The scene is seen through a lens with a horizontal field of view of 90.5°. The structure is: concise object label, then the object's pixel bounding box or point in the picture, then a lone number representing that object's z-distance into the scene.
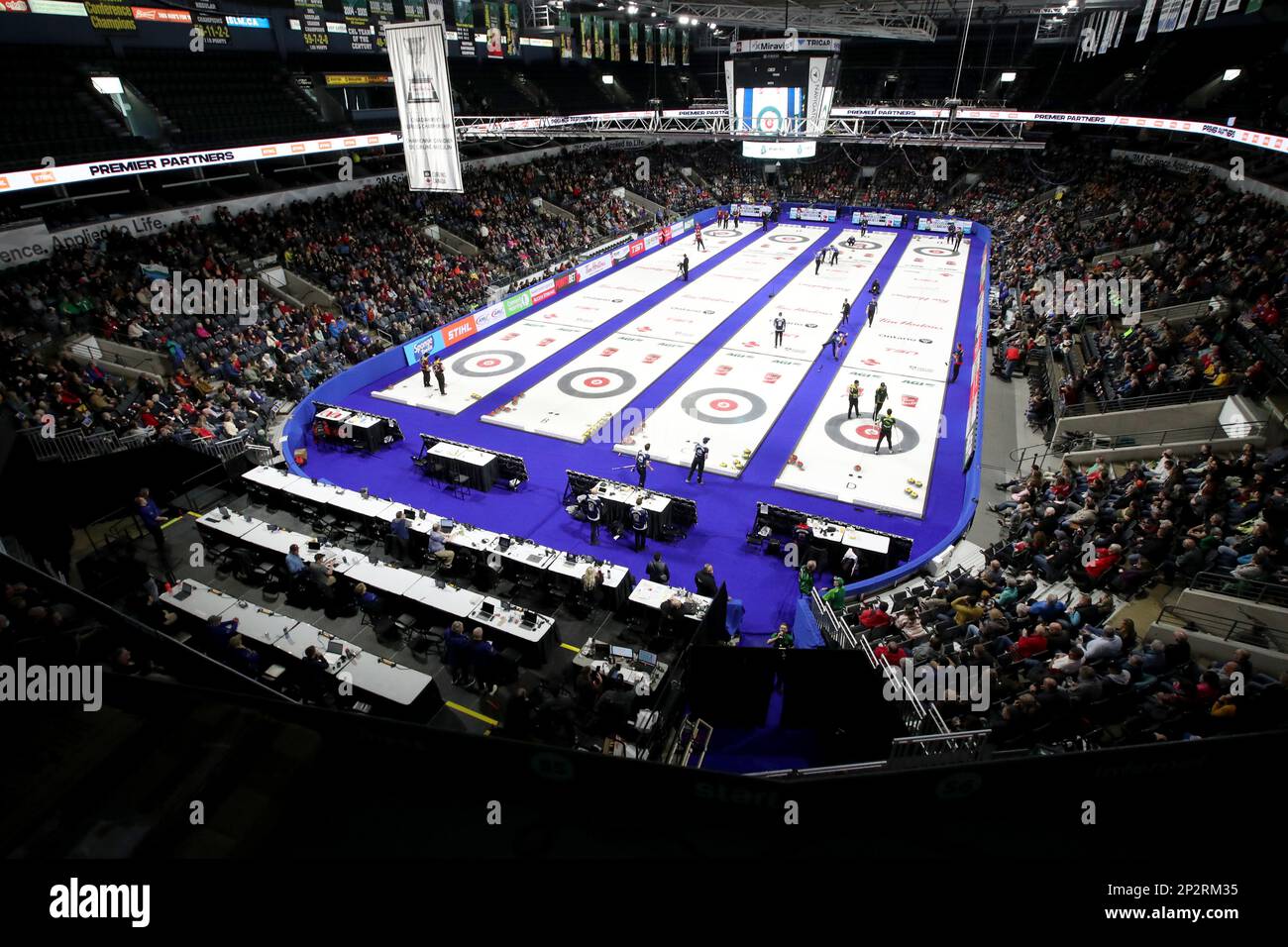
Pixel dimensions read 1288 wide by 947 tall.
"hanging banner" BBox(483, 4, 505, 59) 29.06
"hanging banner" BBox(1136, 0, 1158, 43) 20.69
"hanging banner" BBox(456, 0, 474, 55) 28.56
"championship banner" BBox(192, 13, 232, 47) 27.15
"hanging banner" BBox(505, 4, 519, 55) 29.66
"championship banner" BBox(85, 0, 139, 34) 22.81
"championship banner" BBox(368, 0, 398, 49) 25.61
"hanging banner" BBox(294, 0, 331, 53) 25.81
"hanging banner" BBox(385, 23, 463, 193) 17.42
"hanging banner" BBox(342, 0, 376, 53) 25.14
